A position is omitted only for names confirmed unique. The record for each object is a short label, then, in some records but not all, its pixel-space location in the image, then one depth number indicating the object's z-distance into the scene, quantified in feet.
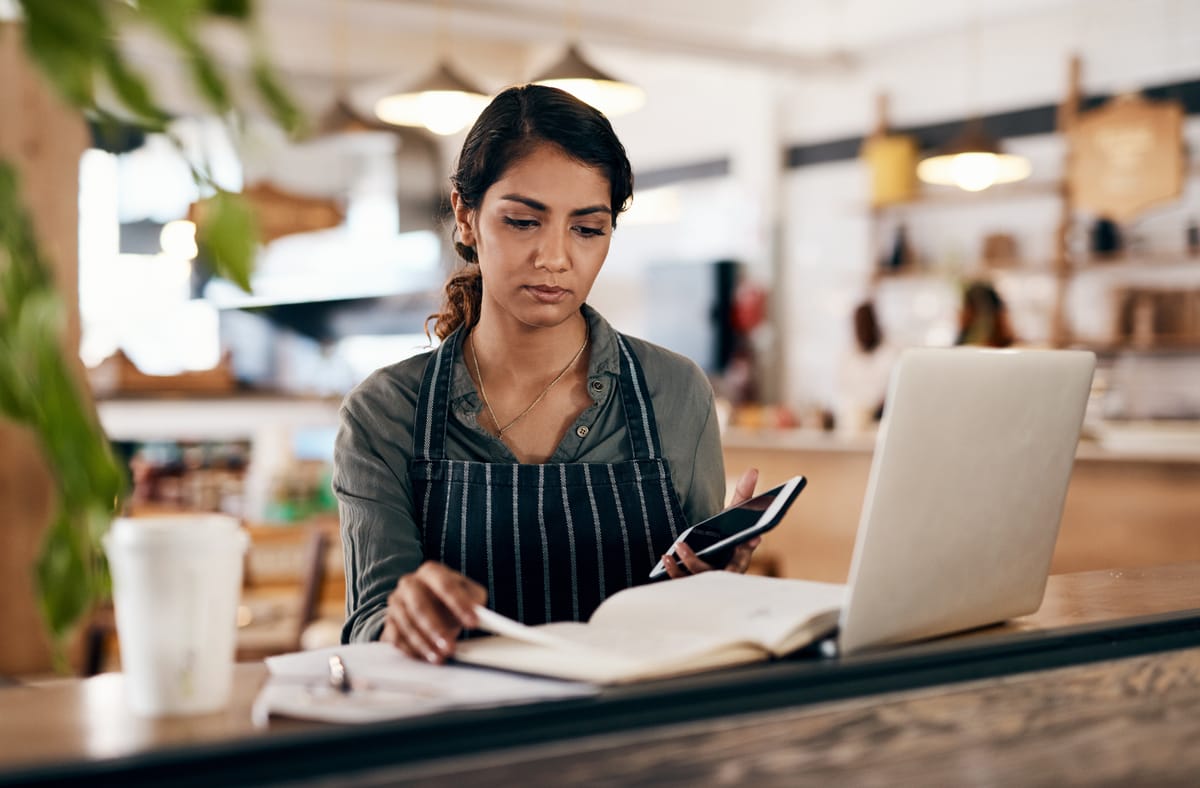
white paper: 3.32
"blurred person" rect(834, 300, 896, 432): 23.04
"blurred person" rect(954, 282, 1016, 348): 18.56
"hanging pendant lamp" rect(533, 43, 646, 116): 15.84
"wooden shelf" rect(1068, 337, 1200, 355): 23.87
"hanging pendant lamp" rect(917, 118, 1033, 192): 21.08
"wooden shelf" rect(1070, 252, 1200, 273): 24.25
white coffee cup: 3.34
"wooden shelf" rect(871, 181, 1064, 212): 25.89
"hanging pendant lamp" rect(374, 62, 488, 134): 16.78
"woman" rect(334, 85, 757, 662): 6.01
